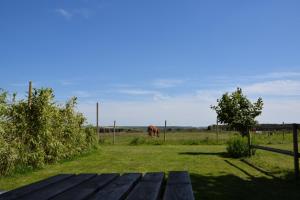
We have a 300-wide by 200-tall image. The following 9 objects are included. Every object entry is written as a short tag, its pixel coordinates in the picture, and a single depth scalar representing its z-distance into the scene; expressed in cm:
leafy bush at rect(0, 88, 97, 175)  1121
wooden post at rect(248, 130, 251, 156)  1632
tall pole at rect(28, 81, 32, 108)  1349
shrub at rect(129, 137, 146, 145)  3075
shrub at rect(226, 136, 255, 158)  1666
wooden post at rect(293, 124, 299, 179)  994
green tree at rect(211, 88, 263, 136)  1780
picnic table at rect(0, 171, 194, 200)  273
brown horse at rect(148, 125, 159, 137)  5106
